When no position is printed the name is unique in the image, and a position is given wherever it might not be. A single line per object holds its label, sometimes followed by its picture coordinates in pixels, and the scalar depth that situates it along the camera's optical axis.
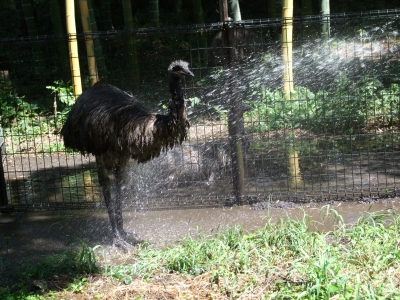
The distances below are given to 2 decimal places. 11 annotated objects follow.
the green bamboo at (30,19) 11.69
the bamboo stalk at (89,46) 7.25
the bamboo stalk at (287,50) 6.39
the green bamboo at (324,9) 9.56
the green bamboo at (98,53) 9.32
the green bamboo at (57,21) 10.91
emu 5.25
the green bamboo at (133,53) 6.85
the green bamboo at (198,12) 12.36
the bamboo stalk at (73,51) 6.99
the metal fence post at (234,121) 6.07
